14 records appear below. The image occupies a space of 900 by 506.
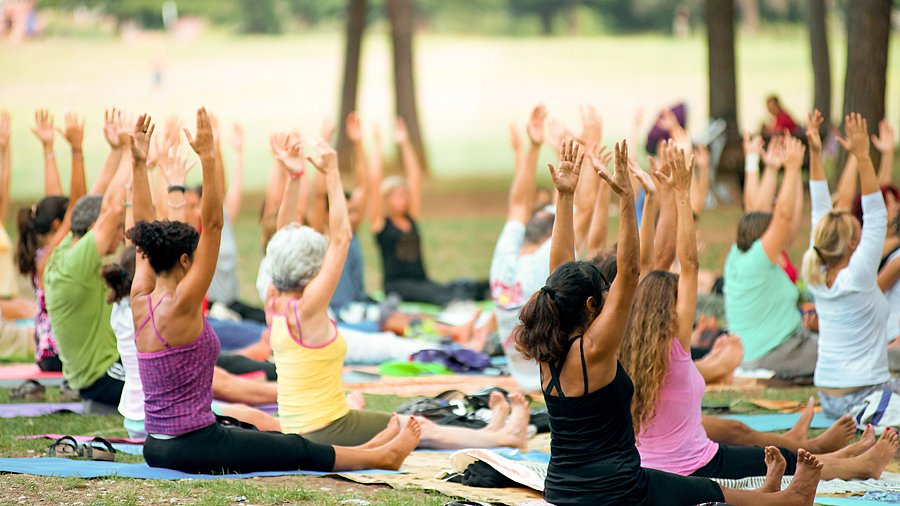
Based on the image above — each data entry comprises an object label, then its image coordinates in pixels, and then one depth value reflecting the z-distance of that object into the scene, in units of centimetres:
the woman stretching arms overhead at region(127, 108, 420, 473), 1040
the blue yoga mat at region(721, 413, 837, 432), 1379
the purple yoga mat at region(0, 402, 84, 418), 1442
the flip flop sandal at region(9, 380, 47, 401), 1547
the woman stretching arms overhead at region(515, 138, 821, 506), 845
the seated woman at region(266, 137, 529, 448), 1162
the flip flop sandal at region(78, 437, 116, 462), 1165
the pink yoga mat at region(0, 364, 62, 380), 1712
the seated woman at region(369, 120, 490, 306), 2397
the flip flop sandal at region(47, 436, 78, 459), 1177
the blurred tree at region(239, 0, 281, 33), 7056
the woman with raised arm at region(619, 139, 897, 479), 1003
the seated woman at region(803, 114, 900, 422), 1313
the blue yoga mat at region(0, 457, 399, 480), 1074
